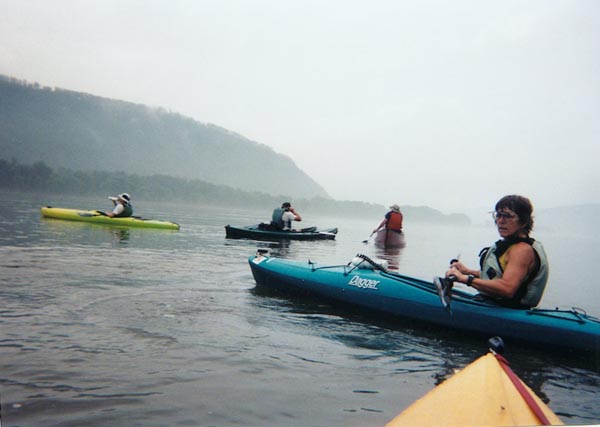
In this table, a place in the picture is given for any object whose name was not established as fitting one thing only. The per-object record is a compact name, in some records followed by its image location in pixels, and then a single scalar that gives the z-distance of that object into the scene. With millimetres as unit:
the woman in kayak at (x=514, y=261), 3809
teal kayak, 4121
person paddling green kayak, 13219
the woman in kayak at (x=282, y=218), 13602
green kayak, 13258
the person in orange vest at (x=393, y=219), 15508
